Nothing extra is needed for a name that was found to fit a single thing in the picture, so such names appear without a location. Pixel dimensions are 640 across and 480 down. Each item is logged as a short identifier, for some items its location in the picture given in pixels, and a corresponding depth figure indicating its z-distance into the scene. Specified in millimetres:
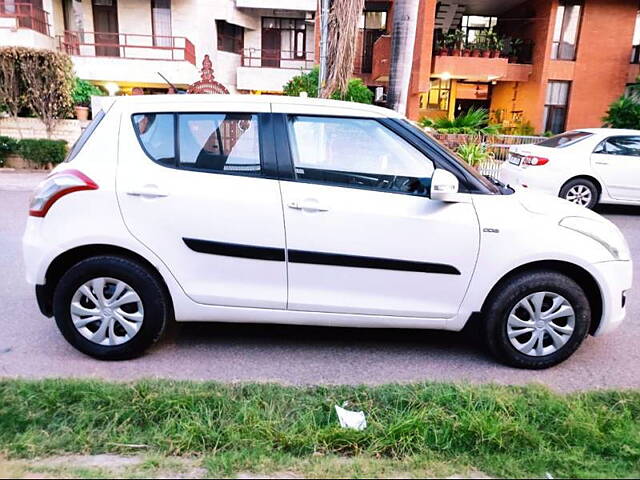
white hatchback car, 3416
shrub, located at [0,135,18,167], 13977
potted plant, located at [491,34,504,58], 18391
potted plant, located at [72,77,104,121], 15961
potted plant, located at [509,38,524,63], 19344
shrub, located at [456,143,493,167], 11906
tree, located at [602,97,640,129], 15836
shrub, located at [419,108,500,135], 14179
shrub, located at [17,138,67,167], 13906
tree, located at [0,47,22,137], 13859
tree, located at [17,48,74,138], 14008
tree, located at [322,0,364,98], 8883
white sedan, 9359
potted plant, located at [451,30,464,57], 18516
